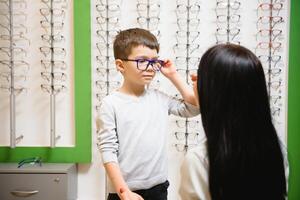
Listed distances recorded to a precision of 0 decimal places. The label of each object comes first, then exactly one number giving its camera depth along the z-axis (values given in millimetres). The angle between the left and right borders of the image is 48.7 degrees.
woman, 777
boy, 1311
